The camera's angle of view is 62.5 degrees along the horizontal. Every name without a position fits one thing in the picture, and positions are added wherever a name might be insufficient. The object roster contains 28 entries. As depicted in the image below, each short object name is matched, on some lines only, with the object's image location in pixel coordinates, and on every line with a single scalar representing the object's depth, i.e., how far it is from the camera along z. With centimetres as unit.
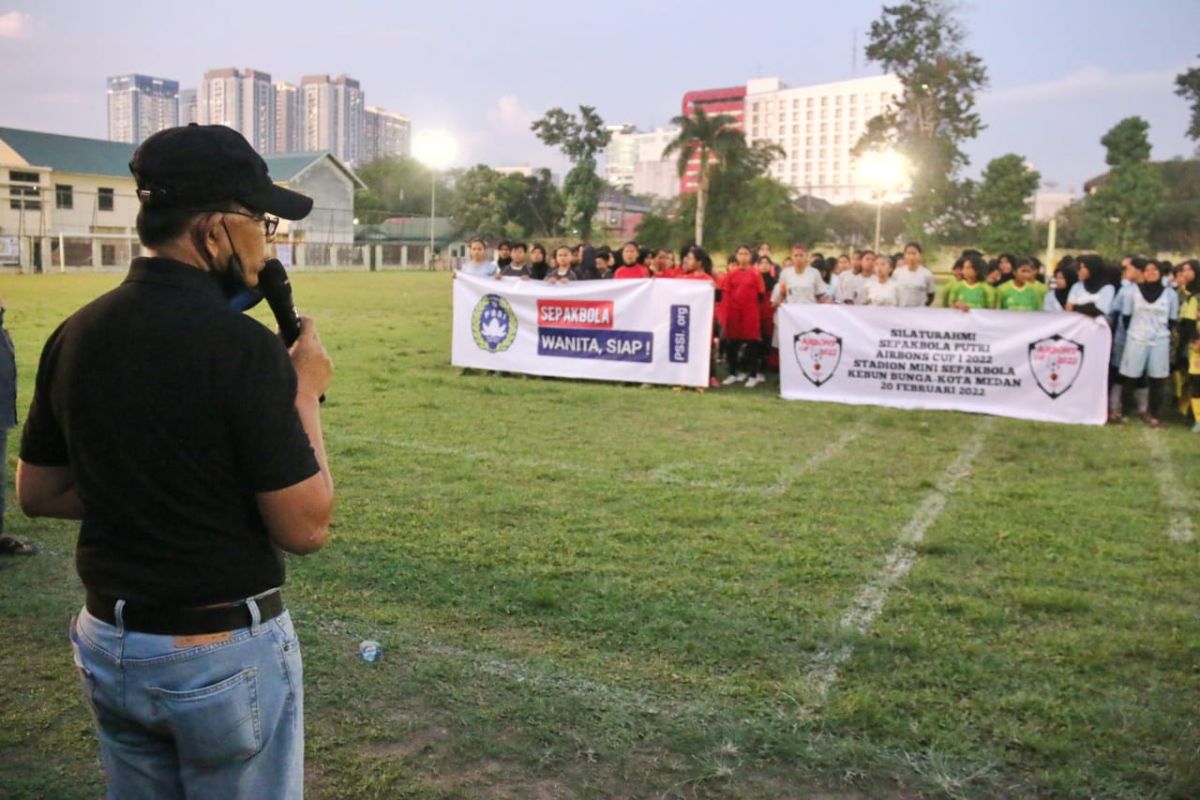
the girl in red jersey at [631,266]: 1318
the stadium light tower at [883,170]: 4772
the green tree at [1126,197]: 5000
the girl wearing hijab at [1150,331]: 1026
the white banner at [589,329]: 1207
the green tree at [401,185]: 9619
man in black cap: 161
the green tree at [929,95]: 5647
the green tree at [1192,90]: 4934
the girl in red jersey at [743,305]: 1270
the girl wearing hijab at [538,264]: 1385
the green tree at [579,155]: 7050
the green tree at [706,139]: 5734
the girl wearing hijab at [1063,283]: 1141
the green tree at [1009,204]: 5303
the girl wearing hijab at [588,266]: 1345
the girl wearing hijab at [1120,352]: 1051
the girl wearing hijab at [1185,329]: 1049
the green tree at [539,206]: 7594
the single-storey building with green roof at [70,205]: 4512
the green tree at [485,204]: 7456
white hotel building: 16362
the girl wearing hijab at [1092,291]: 1076
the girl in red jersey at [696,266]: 1271
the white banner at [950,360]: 1041
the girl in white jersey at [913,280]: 1200
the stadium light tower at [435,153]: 6912
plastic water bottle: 406
